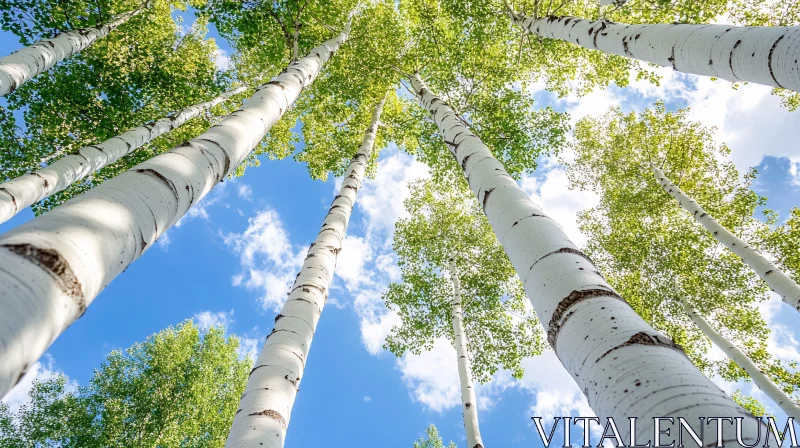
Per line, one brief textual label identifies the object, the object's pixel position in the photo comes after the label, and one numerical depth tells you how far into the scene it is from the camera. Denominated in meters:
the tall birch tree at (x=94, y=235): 0.88
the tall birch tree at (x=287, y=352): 2.15
